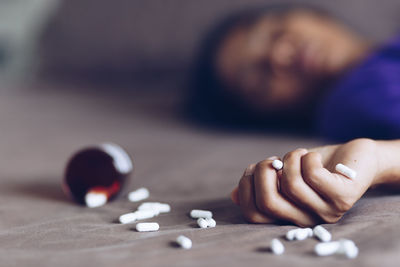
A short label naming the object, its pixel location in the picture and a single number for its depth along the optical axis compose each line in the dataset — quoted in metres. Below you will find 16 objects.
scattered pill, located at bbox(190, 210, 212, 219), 0.76
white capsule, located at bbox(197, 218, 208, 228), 0.73
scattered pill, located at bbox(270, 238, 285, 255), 0.66
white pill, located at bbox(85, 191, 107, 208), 0.83
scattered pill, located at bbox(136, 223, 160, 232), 0.73
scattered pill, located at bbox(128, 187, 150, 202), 0.85
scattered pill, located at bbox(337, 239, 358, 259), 0.65
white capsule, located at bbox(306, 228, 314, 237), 0.69
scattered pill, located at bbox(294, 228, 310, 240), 0.69
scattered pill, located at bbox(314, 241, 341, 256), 0.66
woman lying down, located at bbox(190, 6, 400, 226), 0.71
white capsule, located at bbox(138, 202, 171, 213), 0.79
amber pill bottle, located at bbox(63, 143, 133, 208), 0.84
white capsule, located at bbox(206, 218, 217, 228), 0.73
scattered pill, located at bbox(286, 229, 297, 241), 0.69
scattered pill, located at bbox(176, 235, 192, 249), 0.68
